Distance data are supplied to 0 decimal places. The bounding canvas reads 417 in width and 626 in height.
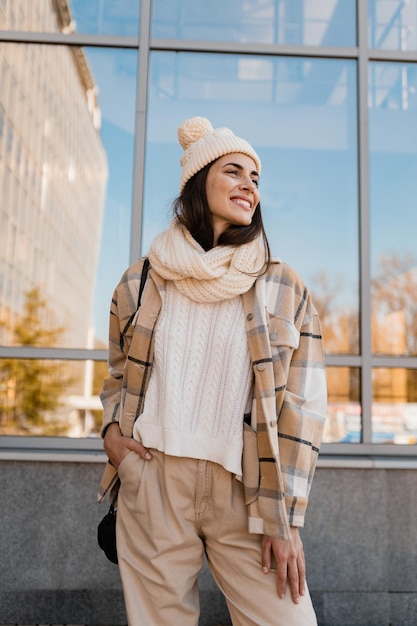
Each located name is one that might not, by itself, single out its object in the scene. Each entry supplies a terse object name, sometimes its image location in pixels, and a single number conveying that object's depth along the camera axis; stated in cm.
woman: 159
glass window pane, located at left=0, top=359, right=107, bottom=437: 365
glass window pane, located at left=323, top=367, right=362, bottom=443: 359
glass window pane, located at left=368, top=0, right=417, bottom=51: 394
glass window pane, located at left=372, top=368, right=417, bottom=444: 365
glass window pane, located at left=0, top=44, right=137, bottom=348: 380
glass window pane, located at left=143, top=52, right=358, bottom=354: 388
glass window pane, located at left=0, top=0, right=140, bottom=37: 387
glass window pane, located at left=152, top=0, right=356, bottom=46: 392
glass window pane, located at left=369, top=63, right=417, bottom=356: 382
